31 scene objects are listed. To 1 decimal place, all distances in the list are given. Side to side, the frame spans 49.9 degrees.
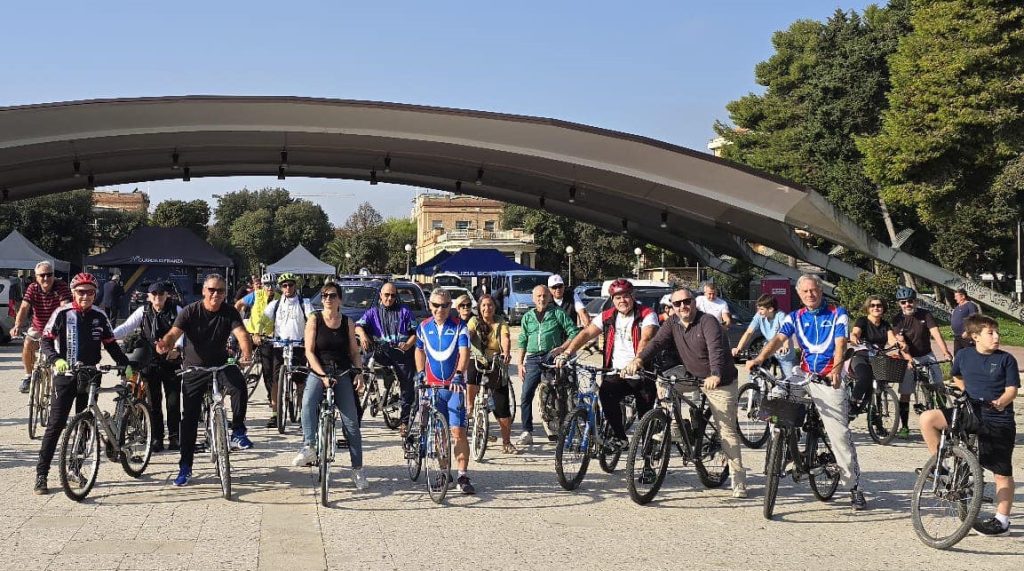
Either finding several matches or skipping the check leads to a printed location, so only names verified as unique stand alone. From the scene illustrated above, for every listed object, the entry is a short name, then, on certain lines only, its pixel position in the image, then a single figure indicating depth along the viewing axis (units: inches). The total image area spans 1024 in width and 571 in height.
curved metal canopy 719.7
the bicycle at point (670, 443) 326.6
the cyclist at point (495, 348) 440.8
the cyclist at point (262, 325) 523.2
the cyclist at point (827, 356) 326.6
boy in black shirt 284.5
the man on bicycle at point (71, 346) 330.3
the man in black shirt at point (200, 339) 348.5
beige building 5162.4
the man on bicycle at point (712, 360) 338.6
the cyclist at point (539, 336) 446.6
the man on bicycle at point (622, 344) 358.9
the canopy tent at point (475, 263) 1529.3
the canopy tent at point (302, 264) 1736.0
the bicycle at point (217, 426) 327.3
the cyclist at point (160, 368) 404.8
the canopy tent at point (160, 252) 1341.0
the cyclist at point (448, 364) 343.6
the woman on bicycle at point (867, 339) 470.6
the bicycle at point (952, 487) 273.3
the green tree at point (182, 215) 3804.9
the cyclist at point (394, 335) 463.5
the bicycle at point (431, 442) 329.1
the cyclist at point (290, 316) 501.0
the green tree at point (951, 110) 1332.4
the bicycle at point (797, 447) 311.0
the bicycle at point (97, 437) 322.7
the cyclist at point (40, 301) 481.4
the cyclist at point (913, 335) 474.9
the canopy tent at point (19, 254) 1405.0
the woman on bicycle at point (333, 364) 342.0
